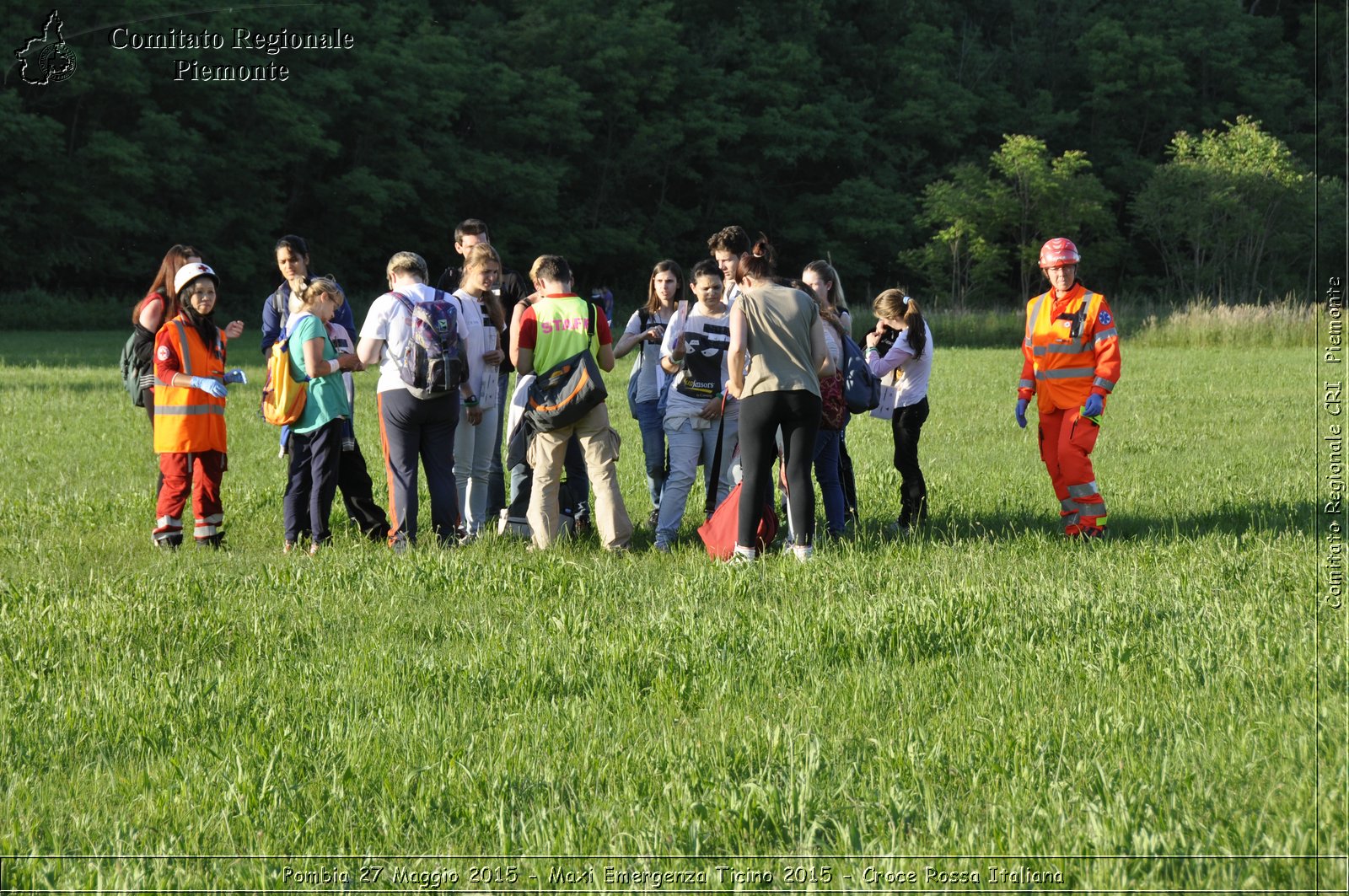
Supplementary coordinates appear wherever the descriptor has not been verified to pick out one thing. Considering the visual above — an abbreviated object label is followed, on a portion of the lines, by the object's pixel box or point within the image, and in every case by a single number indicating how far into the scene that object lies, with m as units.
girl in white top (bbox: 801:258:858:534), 17.94
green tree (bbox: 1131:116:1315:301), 121.87
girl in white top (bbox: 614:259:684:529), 18.77
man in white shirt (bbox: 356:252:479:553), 16.69
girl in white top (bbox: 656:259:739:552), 17.41
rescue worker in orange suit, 17.36
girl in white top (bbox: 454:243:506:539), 17.48
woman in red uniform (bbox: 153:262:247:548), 16.94
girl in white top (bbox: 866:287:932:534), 18.70
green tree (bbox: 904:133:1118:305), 122.12
